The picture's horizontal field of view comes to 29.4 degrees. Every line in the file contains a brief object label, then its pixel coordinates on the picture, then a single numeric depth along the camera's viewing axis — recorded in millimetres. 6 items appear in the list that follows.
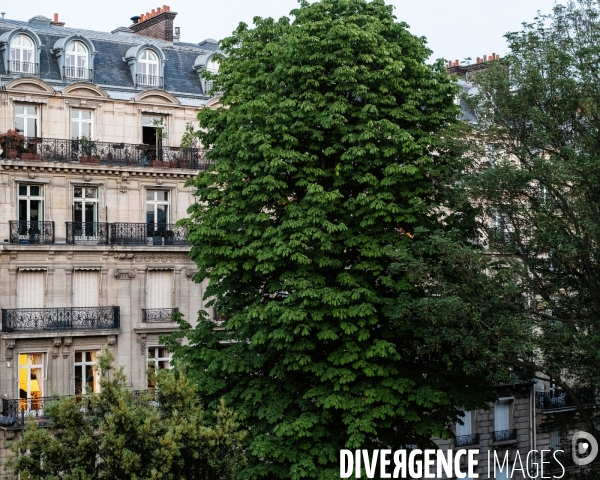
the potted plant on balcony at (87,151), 44062
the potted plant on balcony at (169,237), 45469
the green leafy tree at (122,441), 23812
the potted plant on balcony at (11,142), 42250
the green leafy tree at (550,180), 29359
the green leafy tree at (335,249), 31031
